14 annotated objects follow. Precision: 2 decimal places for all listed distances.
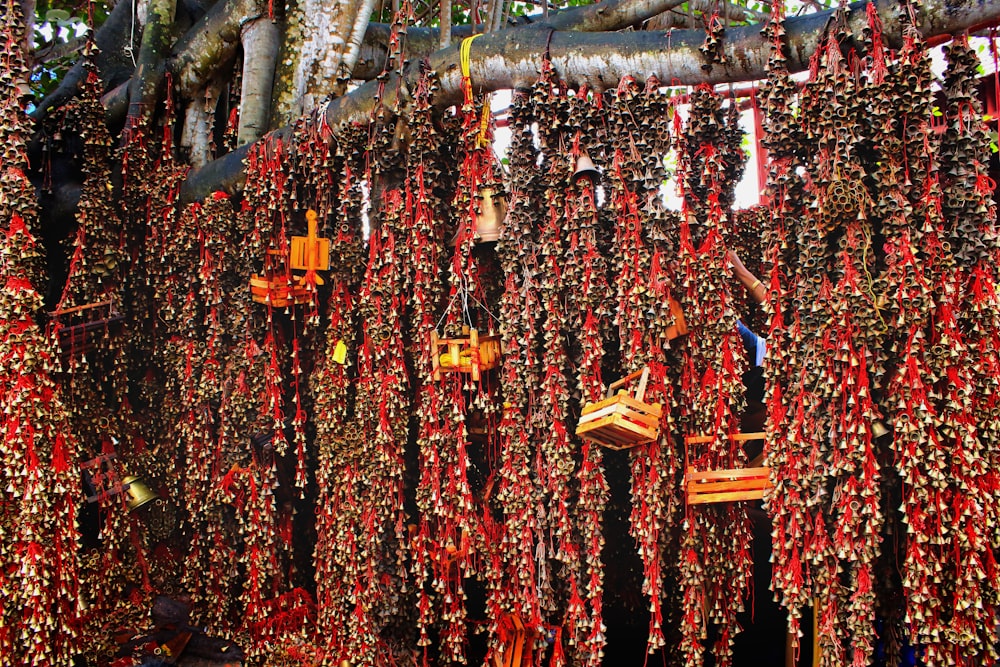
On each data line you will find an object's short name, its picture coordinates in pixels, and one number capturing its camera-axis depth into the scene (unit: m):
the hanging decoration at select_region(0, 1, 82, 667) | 4.80
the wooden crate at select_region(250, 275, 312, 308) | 5.23
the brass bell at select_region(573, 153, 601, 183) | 4.37
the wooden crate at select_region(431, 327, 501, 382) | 4.60
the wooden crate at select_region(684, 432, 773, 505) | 3.89
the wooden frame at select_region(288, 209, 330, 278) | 5.12
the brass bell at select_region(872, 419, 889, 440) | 3.64
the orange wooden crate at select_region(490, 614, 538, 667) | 4.45
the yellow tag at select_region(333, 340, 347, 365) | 5.00
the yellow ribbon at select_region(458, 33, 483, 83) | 4.80
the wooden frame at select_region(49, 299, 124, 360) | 5.55
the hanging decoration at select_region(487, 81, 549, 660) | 4.36
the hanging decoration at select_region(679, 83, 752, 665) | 4.04
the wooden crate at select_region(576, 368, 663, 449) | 3.91
